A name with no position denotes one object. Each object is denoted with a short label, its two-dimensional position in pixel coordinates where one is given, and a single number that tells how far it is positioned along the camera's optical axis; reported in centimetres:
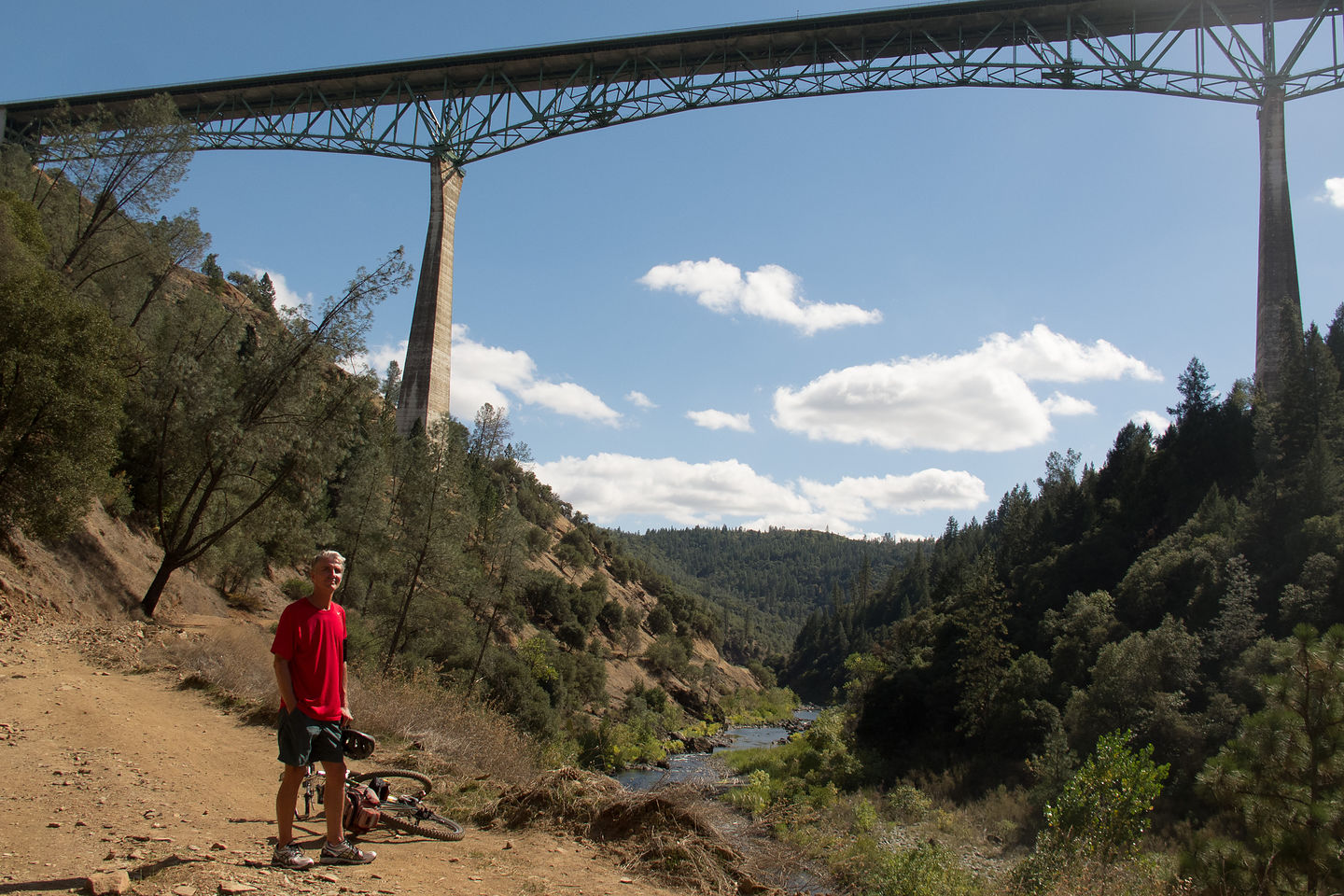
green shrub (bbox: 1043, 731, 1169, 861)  1132
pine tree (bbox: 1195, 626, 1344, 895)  796
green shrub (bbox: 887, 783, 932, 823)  3428
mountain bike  633
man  513
